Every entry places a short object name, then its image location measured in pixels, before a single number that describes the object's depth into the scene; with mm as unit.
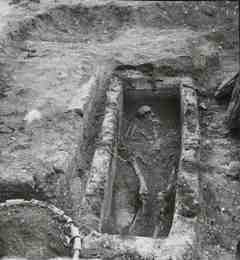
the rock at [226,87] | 4646
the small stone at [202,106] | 4734
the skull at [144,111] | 4980
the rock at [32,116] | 4071
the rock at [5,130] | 3965
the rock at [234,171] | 3814
